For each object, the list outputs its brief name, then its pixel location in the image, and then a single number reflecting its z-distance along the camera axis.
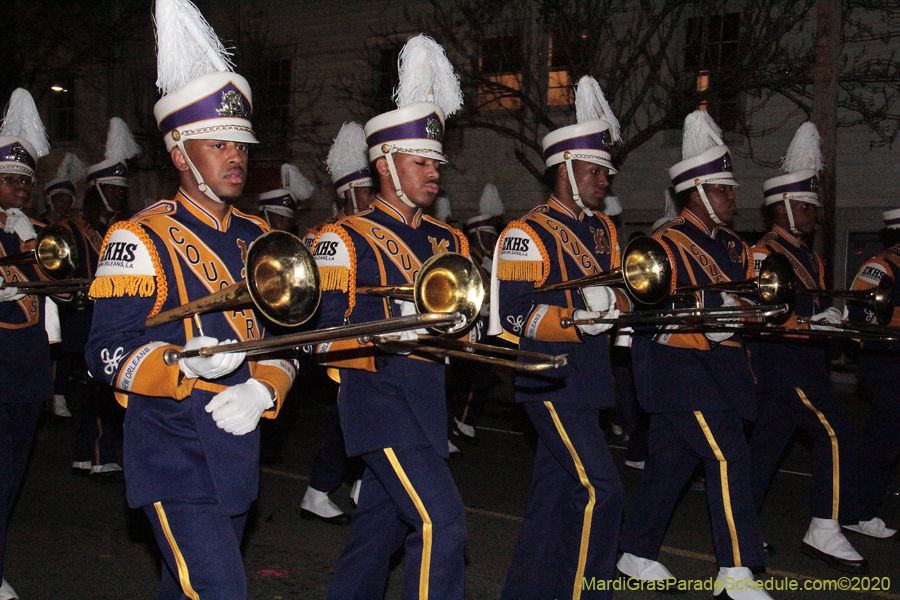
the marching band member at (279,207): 9.30
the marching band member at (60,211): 9.52
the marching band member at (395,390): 3.62
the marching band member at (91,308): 7.42
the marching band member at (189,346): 3.03
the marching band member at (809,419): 5.69
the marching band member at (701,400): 4.82
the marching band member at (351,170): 7.63
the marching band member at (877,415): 6.25
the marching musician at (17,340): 4.68
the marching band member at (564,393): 4.20
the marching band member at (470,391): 9.35
